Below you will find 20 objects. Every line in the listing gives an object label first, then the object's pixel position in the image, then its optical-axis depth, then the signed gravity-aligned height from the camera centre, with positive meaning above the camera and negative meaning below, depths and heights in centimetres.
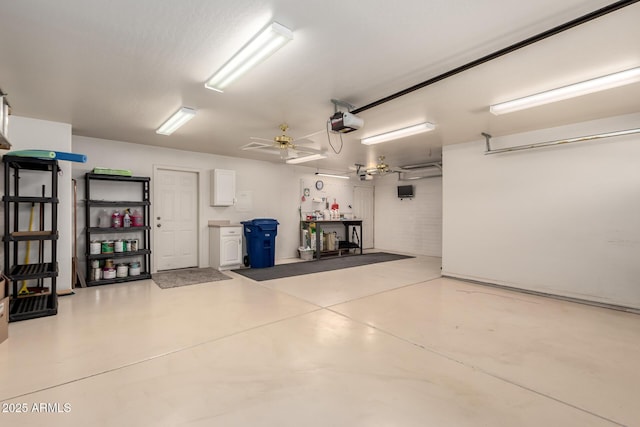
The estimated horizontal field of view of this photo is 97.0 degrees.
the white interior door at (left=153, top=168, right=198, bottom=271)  569 -10
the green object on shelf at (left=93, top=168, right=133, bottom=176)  470 +73
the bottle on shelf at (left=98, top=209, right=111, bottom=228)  507 -9
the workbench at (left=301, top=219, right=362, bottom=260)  745 -60
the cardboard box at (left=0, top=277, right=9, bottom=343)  261 -94
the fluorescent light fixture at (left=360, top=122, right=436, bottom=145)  406 +124
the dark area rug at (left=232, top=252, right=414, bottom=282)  559 -119
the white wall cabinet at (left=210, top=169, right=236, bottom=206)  607 +59
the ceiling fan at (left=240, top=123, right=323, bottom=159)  429 +125
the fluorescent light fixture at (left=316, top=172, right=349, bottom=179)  836 +118
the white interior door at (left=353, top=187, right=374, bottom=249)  934 +13
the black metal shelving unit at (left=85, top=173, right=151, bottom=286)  470 -26
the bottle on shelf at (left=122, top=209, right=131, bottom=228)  507 -11
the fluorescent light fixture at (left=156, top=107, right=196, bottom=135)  357 +128
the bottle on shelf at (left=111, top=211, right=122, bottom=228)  500 -10
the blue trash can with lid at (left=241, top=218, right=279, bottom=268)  621 -59
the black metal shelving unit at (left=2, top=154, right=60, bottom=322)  315 -48
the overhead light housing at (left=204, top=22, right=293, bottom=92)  194 +125
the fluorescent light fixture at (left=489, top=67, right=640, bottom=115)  254 +124
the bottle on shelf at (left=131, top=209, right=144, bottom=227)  522 -9
